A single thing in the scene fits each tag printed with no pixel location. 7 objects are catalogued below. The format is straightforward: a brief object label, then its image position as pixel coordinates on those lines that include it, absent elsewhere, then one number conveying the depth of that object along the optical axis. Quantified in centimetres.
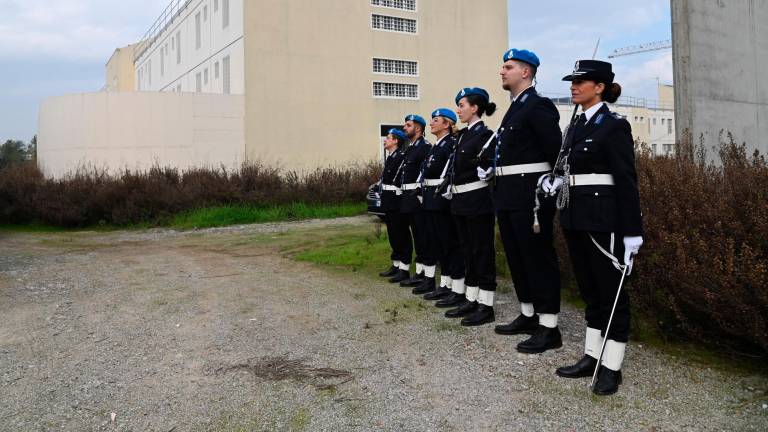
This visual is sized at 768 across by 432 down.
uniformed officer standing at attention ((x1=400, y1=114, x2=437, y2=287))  691
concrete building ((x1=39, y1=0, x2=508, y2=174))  2375
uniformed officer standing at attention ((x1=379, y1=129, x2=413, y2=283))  751
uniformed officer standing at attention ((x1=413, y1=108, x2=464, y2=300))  626
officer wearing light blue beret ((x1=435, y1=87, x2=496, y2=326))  545
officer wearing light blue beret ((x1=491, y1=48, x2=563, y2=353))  459
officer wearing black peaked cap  380
